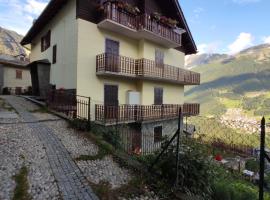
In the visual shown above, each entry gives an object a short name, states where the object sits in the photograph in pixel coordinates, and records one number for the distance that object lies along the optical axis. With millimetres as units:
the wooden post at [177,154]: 5238
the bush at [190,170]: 5250
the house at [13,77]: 25305
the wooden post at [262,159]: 4011
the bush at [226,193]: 5484
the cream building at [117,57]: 13438
